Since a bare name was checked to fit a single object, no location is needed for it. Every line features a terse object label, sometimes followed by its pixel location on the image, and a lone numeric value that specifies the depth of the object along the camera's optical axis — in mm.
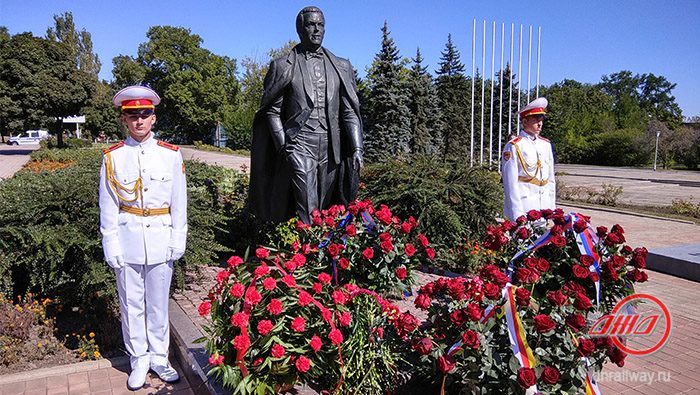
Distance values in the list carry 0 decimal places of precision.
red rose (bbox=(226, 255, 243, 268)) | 3104
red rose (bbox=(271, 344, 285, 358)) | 2682
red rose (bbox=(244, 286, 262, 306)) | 2754
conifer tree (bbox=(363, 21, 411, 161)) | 22359
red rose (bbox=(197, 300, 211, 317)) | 2833
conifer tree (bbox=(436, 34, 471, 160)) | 30781
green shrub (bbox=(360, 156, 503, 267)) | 6711
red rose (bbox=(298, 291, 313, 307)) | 2842
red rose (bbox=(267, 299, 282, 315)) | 2736
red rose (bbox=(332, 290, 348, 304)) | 3033
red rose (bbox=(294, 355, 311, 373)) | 2721
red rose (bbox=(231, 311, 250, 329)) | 2689
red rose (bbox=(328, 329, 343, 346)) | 2791
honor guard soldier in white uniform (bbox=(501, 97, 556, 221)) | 4691
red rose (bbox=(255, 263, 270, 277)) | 2954
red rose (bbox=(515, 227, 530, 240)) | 3759
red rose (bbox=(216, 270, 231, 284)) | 2994
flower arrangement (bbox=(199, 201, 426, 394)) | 2754
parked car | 54469
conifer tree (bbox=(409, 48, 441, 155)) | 24672
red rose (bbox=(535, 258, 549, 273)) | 3062
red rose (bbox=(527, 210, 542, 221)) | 3846
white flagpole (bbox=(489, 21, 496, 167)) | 23661
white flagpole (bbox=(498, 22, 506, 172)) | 23641
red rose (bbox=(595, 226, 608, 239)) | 3734
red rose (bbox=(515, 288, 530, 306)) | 2547
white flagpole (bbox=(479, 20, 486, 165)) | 23609
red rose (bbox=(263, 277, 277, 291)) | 2807
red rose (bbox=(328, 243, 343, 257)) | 3738
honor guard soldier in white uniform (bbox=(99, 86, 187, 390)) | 3389
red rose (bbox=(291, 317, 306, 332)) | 2746
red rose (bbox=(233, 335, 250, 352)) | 2613
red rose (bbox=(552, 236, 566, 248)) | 3468
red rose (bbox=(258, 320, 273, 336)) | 2689
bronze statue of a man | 5082
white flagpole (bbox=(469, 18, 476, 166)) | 23562
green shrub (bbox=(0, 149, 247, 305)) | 4816
